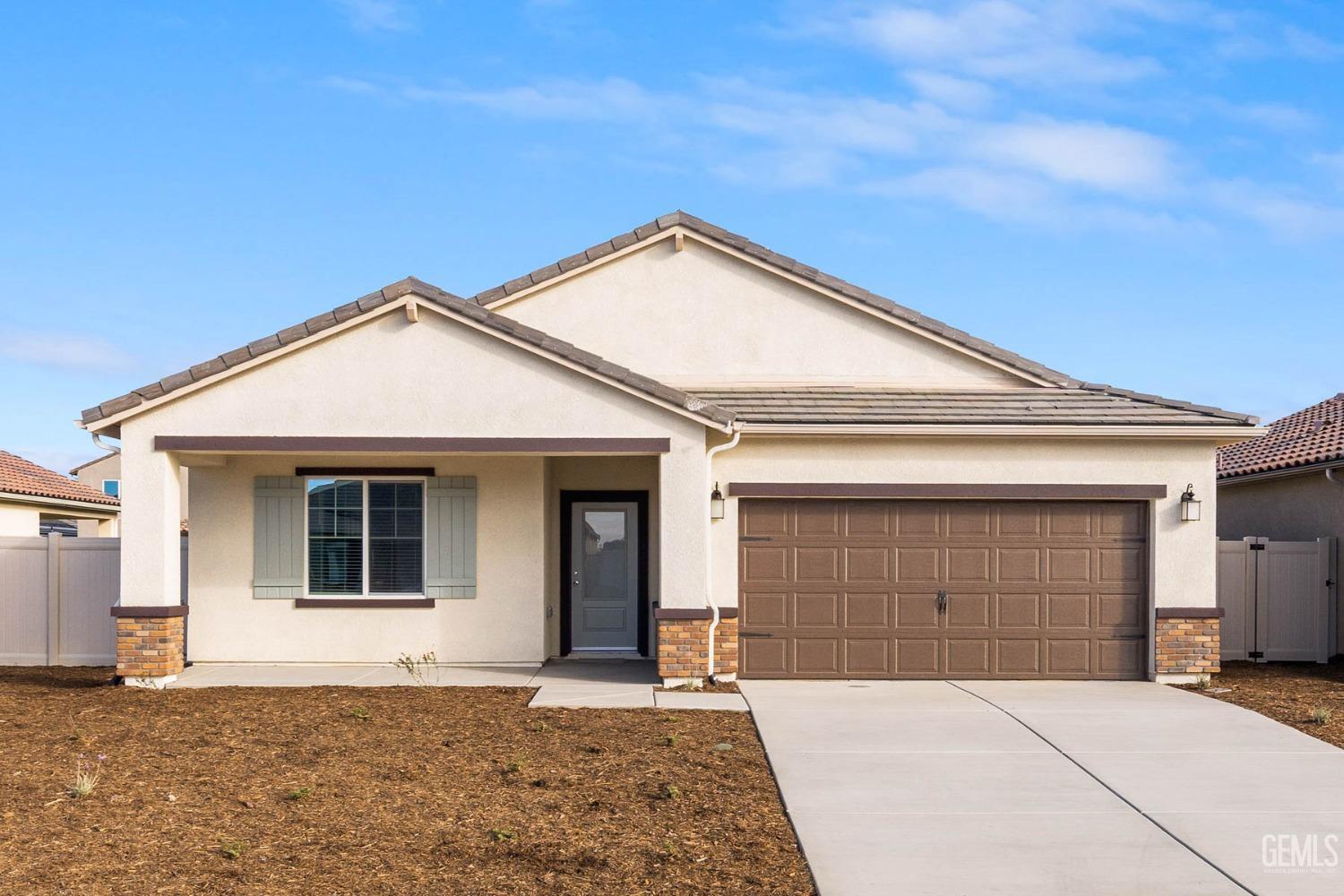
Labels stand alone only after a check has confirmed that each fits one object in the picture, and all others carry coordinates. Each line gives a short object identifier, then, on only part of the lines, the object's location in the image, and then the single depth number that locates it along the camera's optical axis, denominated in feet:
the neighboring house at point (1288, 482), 54.13
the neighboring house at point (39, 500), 72.74
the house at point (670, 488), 42.01
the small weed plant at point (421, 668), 43.50
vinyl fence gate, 51.47
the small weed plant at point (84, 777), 26.40
